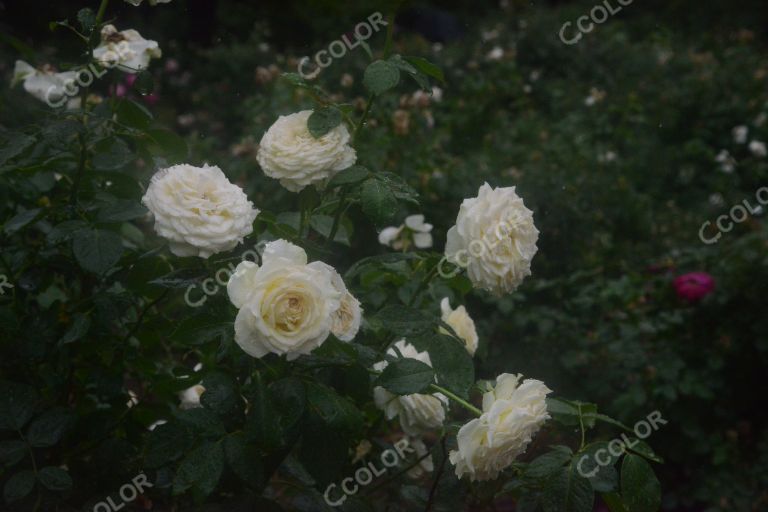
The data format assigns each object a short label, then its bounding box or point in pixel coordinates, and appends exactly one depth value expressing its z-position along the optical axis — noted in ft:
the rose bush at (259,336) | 3.45
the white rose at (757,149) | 14.23
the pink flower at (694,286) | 8.88
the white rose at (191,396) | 5.28
